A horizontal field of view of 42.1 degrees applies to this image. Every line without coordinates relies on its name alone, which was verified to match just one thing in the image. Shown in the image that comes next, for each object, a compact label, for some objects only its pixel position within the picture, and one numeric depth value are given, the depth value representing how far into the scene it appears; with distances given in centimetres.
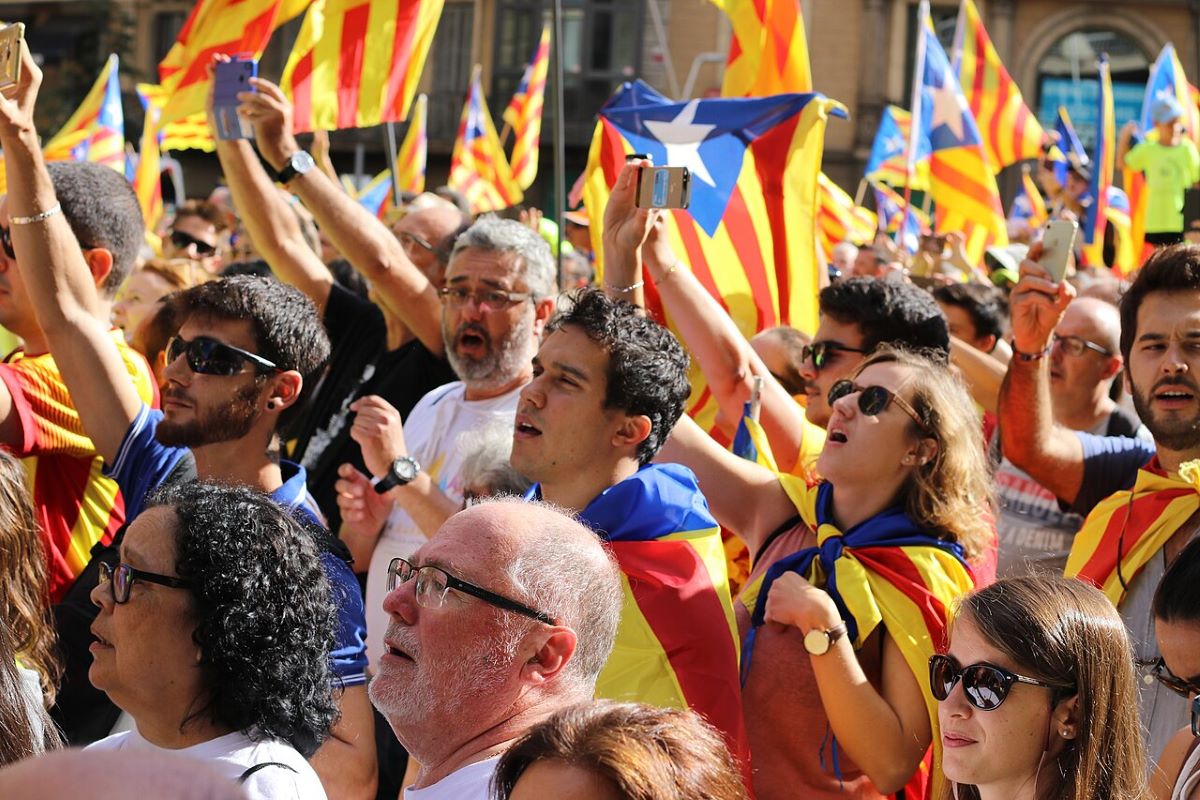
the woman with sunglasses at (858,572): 293
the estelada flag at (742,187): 495
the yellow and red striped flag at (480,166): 1248
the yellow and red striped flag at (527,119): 1198
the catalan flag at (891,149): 1271
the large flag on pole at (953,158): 895
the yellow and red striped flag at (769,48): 574
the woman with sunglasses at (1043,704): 229
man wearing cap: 939
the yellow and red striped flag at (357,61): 577
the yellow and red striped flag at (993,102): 1059
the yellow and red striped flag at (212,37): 557
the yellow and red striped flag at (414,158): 1138
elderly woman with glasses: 234
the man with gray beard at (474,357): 387
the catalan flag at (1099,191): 919
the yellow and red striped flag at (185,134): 778
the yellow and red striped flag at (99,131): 889
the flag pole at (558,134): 545
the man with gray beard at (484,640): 224
